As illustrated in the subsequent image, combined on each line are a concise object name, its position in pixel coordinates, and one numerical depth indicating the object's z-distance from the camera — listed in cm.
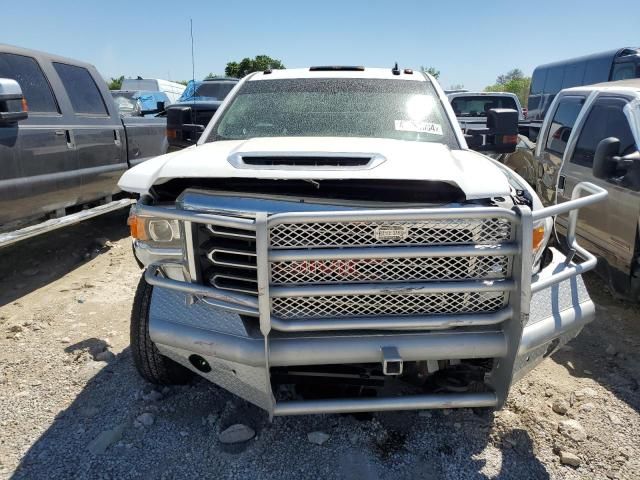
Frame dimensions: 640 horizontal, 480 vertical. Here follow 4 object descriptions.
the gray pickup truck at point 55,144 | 443
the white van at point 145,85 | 1927
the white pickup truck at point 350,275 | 223
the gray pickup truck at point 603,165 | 402
